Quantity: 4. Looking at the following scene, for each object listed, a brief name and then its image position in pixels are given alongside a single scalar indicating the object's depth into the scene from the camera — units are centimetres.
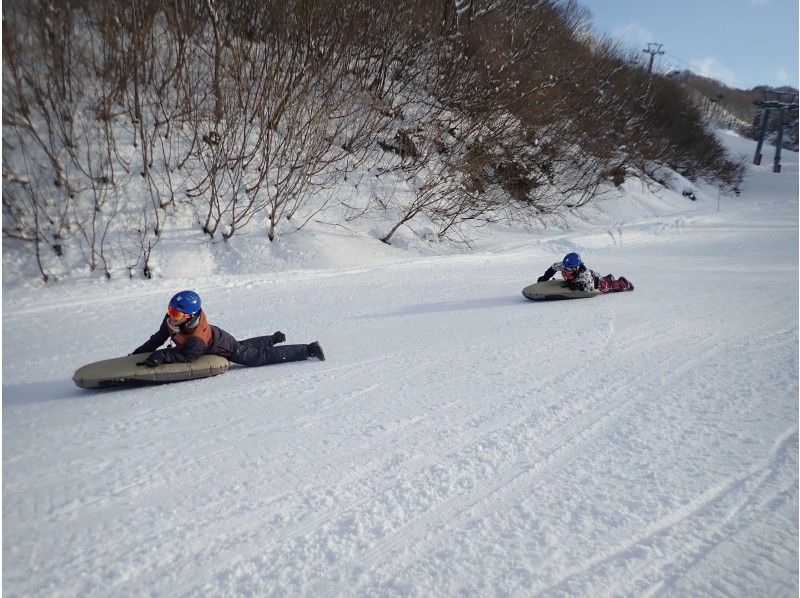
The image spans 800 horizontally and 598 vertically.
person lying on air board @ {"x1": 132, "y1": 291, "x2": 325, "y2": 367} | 420
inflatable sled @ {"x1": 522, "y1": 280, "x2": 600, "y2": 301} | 719
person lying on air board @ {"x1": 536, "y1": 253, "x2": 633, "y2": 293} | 721
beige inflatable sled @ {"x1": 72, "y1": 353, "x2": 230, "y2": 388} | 402
